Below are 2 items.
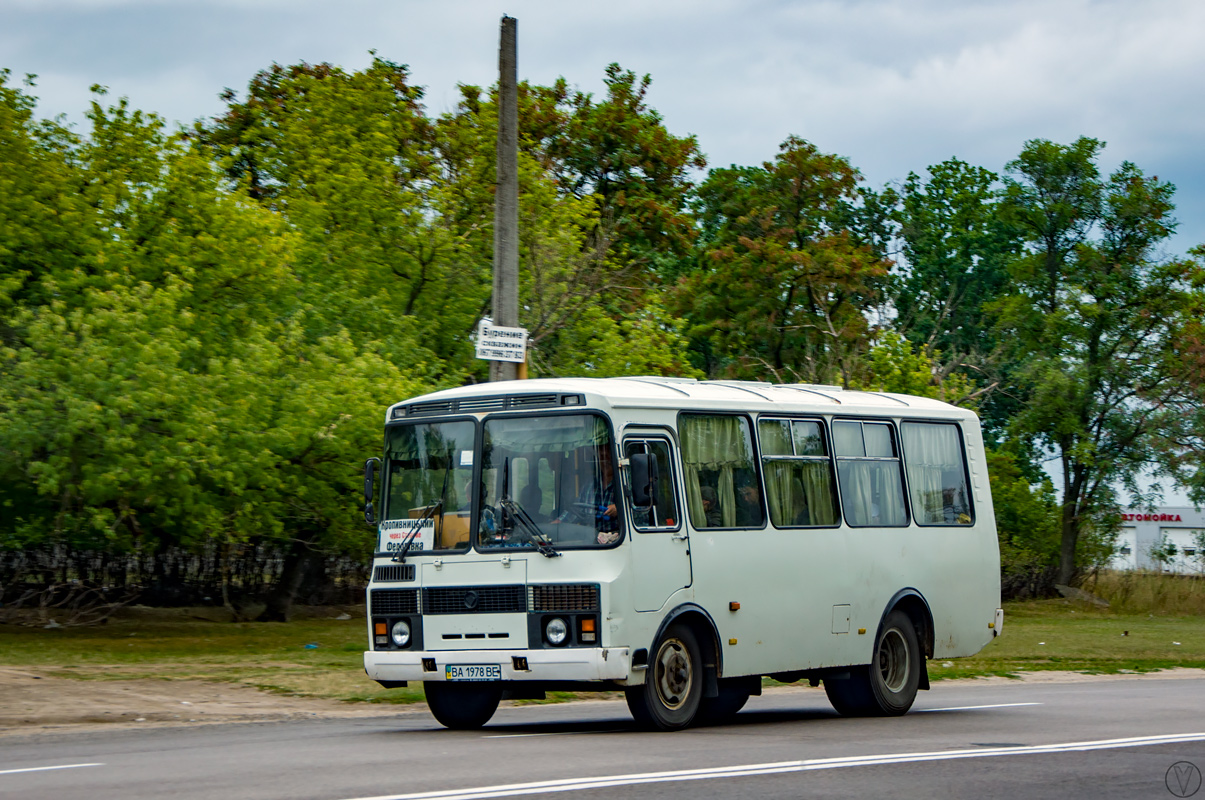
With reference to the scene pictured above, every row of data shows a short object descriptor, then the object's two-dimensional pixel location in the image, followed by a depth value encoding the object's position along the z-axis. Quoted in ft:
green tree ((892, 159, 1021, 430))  193.88
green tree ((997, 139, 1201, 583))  153.28
